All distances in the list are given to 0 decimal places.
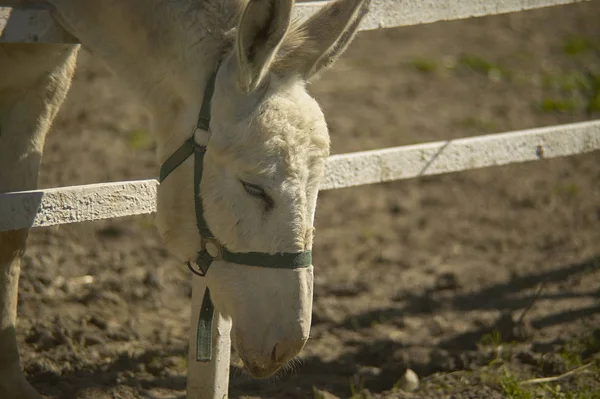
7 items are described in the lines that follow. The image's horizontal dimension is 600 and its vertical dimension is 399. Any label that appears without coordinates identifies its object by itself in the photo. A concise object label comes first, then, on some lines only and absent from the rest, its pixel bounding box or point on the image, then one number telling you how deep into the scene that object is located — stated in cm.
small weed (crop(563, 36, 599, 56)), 1656
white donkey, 448
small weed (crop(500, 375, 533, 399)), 616
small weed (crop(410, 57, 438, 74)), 1519
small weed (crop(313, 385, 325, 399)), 600
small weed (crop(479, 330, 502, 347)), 722
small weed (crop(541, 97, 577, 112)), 1352
